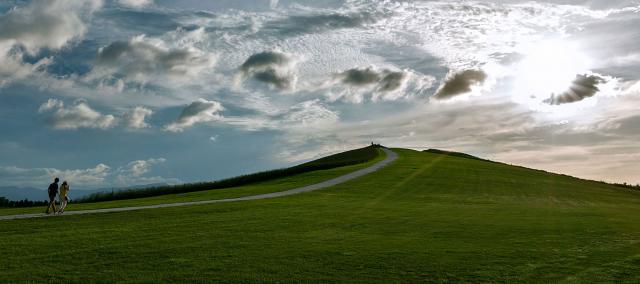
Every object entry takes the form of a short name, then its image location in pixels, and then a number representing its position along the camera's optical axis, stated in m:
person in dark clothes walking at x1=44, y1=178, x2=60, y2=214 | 34.08
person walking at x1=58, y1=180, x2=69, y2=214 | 34.66
